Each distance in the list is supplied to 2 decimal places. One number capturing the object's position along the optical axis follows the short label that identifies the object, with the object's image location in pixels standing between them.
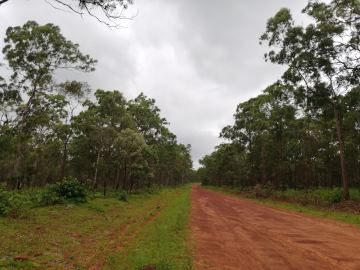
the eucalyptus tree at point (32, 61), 26.52
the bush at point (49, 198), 20.81
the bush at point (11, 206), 15.54
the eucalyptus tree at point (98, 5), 9.81
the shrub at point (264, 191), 41.78
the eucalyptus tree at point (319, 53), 26.41
